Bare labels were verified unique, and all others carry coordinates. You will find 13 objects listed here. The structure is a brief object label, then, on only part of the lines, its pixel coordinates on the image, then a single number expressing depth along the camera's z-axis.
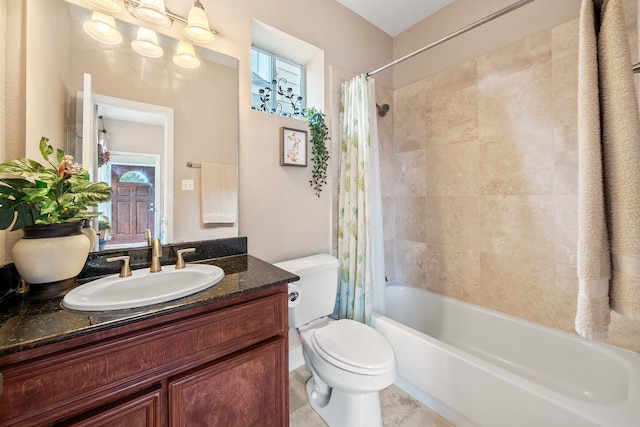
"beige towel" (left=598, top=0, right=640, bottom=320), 0.62
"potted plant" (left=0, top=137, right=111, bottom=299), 0.81
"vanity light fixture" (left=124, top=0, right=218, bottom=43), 1.18
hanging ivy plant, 1.81
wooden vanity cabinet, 0.61
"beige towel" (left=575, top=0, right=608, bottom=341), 0.66
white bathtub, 1.01
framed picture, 1.68
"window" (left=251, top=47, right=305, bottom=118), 1.74
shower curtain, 1.76
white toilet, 1.16
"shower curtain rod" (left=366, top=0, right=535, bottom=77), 1.21
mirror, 1.03
